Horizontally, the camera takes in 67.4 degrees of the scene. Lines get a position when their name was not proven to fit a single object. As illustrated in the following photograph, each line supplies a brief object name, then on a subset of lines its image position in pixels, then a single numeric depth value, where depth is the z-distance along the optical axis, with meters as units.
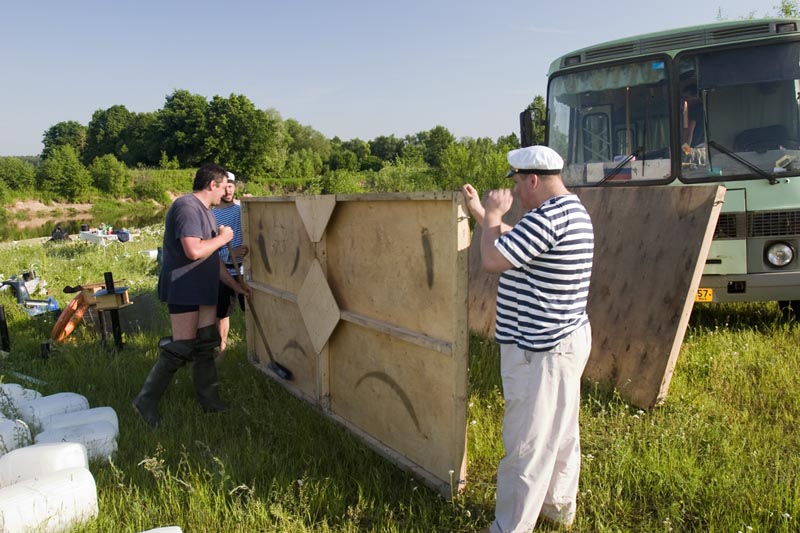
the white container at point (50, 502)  2.98
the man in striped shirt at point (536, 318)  2.79
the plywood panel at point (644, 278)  4.71
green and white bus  5.70
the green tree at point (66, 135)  106.75
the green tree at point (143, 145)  91.62
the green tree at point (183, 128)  88.50
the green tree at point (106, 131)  101.19
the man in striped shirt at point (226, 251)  6.12
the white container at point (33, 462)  3.50
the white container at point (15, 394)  4.64
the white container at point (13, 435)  3.96
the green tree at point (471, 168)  27.20
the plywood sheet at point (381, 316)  3.43
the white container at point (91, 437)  4.00
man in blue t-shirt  4.62
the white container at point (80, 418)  4.29
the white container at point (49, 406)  4.48
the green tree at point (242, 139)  84.69
